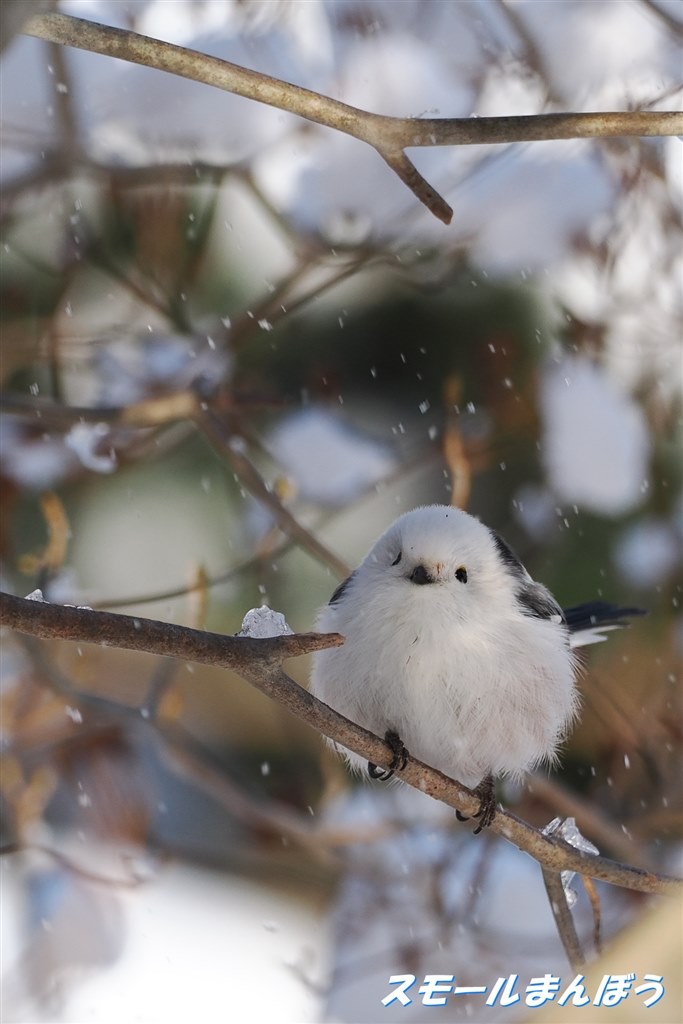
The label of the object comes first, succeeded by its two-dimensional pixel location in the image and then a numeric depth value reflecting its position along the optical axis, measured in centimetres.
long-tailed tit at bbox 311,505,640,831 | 282
